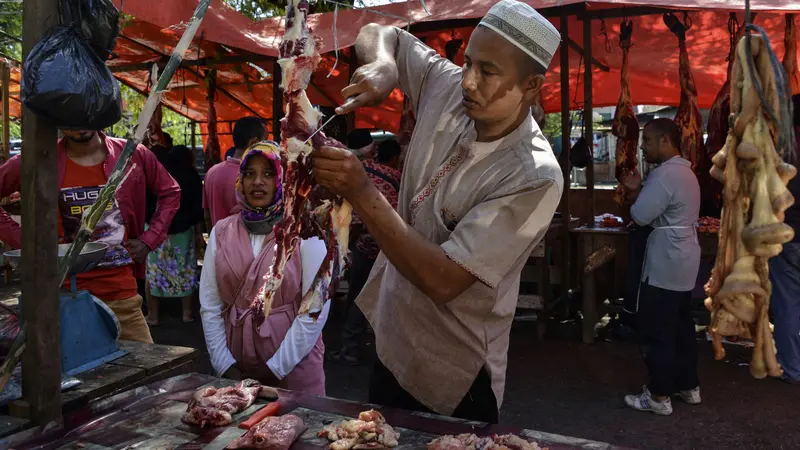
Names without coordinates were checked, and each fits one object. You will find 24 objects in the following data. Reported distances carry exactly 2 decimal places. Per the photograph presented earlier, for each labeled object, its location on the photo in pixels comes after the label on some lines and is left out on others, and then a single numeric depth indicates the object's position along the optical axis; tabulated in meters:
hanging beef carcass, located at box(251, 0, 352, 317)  1.86
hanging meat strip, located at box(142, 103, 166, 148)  8.55
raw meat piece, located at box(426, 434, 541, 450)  1.89
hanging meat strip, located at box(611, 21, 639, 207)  6.23
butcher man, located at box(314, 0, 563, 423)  1.91
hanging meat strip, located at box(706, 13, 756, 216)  5.78
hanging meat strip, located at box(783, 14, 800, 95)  5.18
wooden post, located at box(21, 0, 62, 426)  2.03
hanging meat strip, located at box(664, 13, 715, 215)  6.08
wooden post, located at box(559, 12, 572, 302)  6.37
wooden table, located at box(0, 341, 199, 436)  2.13
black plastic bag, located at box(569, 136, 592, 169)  6.78
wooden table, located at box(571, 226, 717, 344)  6.34
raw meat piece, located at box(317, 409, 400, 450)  1.93
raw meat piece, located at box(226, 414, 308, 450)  1.92
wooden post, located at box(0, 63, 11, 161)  6.00
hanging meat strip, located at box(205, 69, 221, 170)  8.91
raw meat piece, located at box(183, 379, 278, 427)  2.13
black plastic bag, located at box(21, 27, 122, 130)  1.93
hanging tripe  1.53
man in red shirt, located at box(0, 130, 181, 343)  3.48
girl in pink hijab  3.04
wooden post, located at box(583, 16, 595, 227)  6.41
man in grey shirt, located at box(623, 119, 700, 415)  4.71
